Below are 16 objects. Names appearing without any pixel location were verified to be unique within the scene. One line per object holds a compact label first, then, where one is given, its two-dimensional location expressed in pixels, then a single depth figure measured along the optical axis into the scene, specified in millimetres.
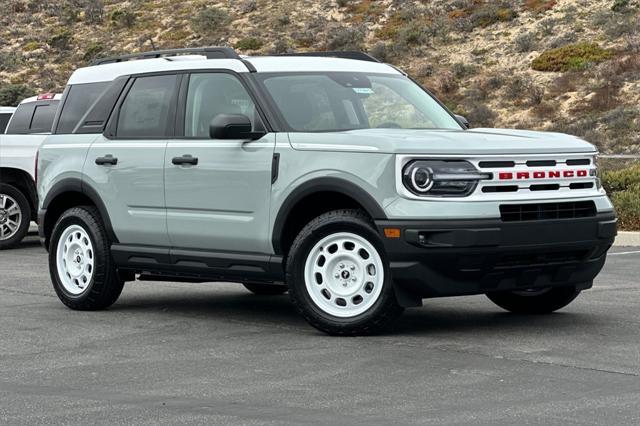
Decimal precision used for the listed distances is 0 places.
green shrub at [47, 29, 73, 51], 58156
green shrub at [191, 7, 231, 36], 55281
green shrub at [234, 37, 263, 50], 52812
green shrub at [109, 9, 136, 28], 59125
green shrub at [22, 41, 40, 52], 58188
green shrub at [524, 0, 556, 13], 49438
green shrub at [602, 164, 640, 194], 22438
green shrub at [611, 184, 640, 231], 19812
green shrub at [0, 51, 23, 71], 55709
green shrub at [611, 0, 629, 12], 47094
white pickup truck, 18266
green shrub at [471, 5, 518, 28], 49562
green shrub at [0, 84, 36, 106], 46781
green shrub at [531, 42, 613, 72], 43406
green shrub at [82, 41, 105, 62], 55906
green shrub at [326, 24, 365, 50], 50469
